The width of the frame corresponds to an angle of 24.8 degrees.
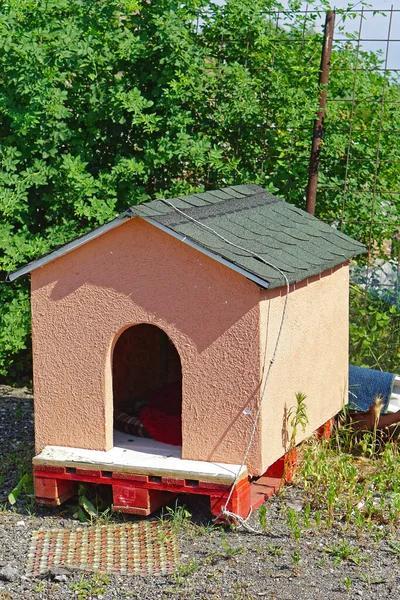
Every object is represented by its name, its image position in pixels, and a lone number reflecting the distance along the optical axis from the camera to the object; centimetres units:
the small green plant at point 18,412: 705
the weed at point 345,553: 466
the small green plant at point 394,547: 480
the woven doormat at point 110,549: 459
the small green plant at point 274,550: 471
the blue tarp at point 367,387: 653
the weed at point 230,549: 469
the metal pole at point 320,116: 743
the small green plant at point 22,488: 543
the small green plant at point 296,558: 460
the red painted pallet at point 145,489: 494
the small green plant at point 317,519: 504
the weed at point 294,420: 542
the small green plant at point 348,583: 436
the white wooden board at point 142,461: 496
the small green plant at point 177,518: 505
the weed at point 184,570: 444
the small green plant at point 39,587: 437
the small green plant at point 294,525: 476
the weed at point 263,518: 494
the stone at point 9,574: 448
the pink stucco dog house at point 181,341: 495
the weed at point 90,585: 433
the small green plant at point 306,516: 484
